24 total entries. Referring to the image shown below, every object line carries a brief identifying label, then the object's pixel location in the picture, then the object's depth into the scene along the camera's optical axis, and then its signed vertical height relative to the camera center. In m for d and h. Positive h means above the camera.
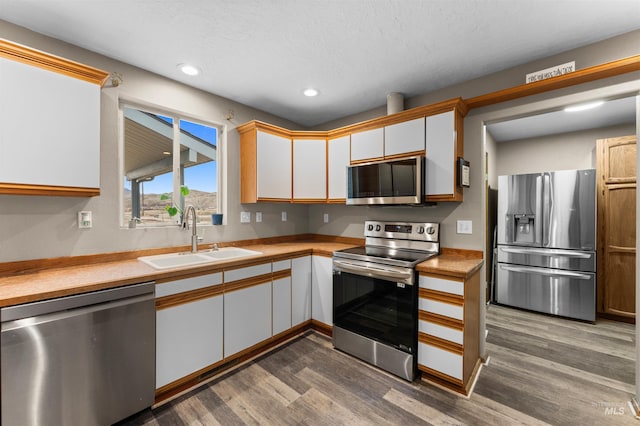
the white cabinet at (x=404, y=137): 2.46 +0.72
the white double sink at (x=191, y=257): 2.09 -0.40
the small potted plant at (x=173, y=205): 2.37 +0.07
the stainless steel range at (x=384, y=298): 2.08 -0.74
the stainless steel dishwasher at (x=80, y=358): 1.30 -0.80
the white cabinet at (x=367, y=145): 2.74 +0.72
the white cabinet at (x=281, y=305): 2.53 -0.90
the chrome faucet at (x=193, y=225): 2.47 -0.12
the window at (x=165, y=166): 2.33 +0.45
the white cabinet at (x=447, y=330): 1.89 -0.88
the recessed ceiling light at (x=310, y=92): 2.70 +1.24
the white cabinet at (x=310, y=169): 3.19 +0.52
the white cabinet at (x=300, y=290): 2.70 -0.81
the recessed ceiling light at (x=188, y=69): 2.22 +1.22
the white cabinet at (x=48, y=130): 1.52 +0.51
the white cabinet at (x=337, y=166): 3.04 +0.53
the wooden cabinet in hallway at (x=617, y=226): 3.15 -0.18
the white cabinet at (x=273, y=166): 2.88 +0.51
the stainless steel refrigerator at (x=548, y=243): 3.18 -0.40
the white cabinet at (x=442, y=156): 2.28 +0.49
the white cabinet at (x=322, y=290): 2.74 -0.82
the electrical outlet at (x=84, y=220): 1.97 -0.06
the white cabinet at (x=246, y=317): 2.17 -0.91
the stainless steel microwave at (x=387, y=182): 2.37 +0.29
